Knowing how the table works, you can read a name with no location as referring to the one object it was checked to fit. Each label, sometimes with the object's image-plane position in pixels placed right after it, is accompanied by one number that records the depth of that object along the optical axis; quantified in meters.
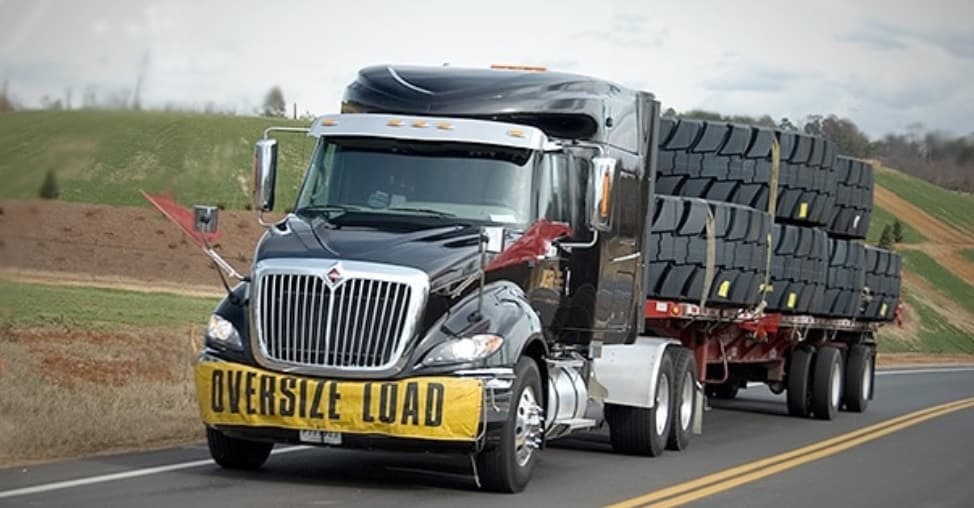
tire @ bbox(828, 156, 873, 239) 23.41
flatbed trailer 18.77
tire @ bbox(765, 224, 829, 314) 21.16
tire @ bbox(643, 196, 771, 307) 18.31
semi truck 12.37
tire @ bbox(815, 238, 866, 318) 23.66
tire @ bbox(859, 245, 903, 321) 25.92
